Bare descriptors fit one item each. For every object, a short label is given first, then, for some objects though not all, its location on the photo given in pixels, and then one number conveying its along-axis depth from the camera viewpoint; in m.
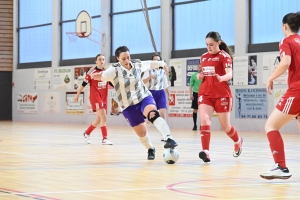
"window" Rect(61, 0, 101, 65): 27.45
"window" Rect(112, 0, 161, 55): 24.84
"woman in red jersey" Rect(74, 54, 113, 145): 14.00
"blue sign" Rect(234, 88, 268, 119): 20.47
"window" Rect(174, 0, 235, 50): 21.92
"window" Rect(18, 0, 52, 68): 30.36
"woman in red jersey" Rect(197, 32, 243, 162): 9.48
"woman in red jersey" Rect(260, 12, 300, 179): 6.61
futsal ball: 9.02
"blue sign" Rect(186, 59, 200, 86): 22.90
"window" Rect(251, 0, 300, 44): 20.12
